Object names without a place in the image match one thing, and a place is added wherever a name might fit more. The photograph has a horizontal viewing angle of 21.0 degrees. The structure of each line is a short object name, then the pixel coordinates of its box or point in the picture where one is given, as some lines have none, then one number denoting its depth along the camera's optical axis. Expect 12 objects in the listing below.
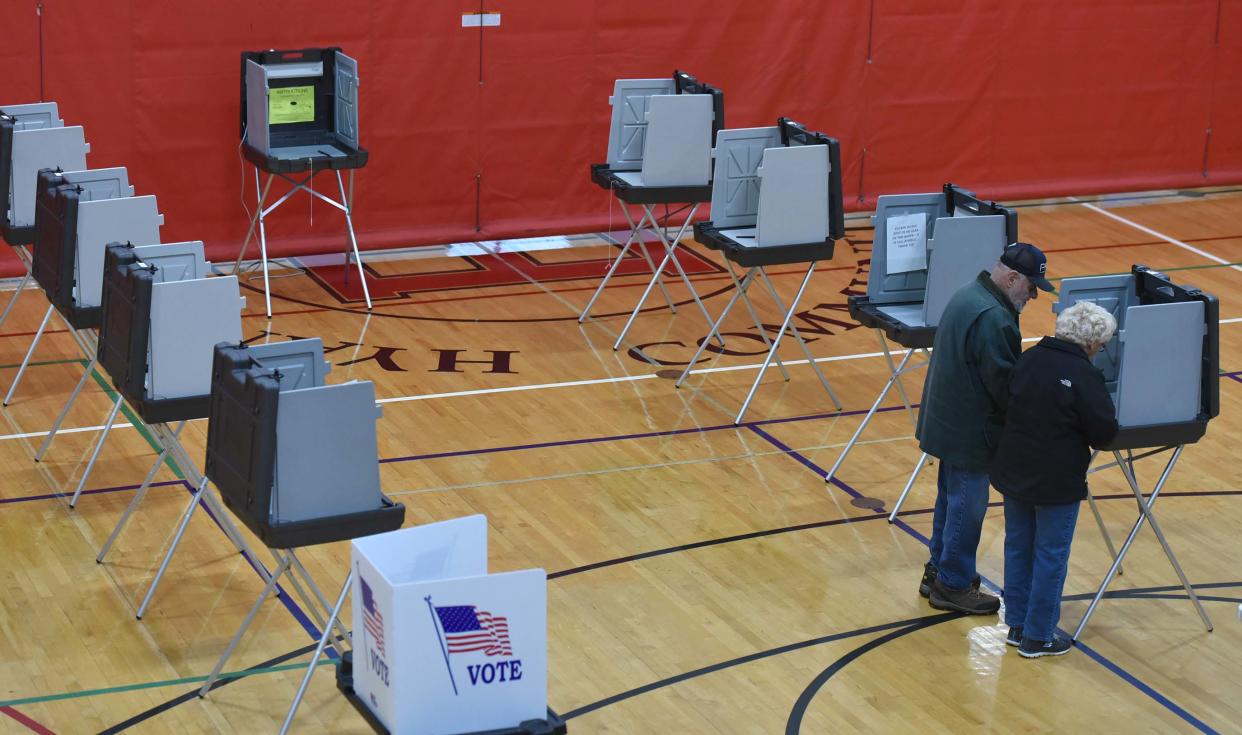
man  12.10
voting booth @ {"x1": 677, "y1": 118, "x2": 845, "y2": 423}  16.42
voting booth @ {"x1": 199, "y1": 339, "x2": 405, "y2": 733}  10.33
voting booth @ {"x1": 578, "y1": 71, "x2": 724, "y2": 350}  18.59
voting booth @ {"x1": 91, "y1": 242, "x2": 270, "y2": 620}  12.16
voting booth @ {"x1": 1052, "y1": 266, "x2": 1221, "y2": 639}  12.24
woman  11.53
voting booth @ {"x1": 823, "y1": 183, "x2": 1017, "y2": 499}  14.45
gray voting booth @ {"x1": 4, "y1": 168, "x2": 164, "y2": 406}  14.02
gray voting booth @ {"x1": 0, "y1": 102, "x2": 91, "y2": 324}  16.20
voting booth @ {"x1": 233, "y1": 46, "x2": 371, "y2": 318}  19.79
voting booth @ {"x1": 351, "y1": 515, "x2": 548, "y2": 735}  8.48
